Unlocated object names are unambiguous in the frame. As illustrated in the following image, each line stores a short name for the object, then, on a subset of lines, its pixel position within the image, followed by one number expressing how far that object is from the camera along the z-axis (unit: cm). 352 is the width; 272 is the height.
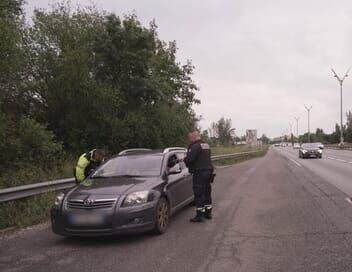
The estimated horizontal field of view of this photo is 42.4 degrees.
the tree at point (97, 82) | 2053
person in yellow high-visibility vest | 936
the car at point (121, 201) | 670
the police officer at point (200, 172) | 857
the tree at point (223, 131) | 9431
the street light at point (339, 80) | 6158
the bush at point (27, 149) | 1391
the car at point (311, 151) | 3850
